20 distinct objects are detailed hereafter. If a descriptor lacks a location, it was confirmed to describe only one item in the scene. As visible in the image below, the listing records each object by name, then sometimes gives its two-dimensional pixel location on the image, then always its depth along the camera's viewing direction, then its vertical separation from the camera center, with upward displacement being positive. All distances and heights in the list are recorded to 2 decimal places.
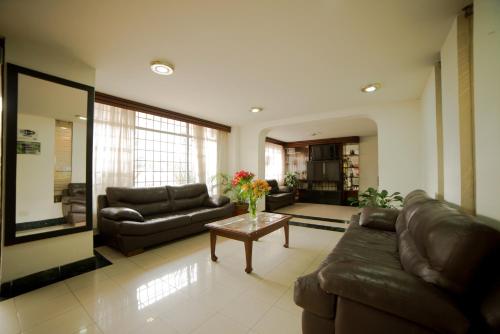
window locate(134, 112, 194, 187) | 3.96 +0.39
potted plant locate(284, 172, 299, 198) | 7.85 -0.46
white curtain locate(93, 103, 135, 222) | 3.29 +0.40
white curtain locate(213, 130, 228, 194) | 5.36 +0.40
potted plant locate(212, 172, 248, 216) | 5.20 -0.42
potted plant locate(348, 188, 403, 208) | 3.32 -0.52
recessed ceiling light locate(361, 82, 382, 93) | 2.90 +1.22
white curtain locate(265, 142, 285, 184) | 7.48 +0.30
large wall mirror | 1.97 +0.16
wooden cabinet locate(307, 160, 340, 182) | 7.22 -0.07
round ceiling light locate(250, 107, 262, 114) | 3.99 +1.23
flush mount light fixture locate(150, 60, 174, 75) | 2.28 +1.22
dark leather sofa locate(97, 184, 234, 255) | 2.76 -0.76
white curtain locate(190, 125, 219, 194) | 4.85 +0.39
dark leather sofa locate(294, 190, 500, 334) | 0.86 -0.58
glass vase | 2.82 -0.57
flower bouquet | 2.76 -0.26
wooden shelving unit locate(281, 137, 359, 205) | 7.16 -0.07
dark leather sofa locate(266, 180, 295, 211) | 5.89 -0.87
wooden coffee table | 2.29 -0.74
